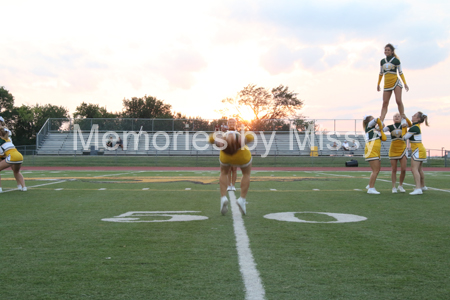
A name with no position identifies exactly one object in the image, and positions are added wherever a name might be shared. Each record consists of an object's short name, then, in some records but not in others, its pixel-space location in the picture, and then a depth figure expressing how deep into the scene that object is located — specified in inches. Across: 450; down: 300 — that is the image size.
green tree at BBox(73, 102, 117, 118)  3361.2
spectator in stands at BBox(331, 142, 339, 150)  1467.2
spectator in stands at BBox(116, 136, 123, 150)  1493.6
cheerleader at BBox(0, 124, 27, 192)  395.9
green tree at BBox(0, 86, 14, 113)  2608.3
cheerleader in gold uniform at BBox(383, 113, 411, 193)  385.7
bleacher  1456.7
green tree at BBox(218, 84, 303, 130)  2445.9
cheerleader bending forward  247.3
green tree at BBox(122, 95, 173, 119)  3257.9
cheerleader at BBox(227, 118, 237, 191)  398.3
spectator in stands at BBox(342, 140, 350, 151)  1430.9
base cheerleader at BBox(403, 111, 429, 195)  369.1
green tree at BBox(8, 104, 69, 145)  2509.7
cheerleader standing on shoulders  327.0
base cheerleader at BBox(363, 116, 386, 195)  386.0
